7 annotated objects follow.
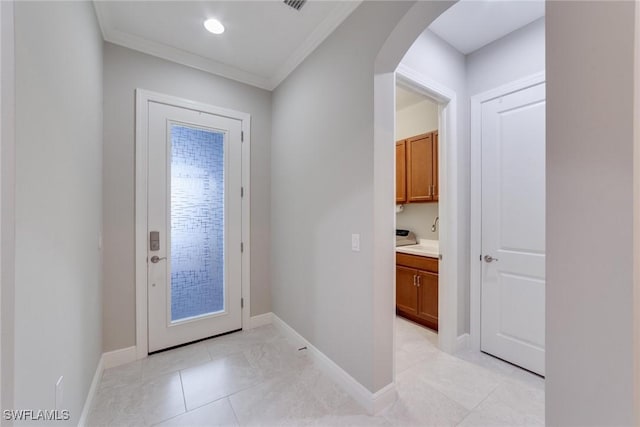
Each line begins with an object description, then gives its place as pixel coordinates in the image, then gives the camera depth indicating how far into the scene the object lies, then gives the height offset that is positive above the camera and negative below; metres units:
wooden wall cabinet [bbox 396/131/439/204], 3.15 +0.57
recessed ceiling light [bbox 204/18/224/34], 2.06 +1.55
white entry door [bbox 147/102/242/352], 2.38 -0.12
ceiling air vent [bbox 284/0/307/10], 1.86 +1.54
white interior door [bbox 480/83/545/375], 2.06 -0.13
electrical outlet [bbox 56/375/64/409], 1.12 -0.80
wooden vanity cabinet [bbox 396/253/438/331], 2.79 -0.88
